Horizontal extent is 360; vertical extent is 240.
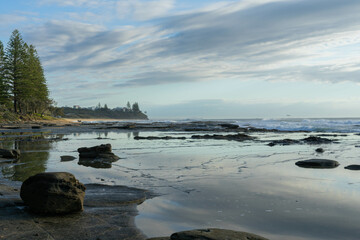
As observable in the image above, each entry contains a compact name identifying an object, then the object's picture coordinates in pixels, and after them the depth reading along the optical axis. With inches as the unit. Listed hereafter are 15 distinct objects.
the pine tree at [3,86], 2581.7
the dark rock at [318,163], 469.7
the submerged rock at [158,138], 1117.7
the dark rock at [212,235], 163.5
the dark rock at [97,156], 519.3
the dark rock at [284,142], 901.7
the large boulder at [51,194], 230.4
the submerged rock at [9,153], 552.7
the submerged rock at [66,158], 537.3
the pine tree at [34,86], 2704.2
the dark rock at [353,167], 448.0
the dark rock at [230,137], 1129.2
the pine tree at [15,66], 2647.6
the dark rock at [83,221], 190.9
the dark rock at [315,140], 991.0
